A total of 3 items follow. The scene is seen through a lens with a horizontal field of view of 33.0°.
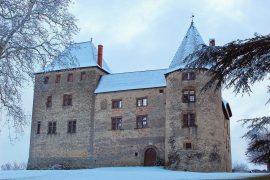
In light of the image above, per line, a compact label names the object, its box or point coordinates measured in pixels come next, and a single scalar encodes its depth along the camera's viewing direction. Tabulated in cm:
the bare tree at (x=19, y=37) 1886
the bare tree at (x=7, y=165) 11627
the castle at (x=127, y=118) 3472
